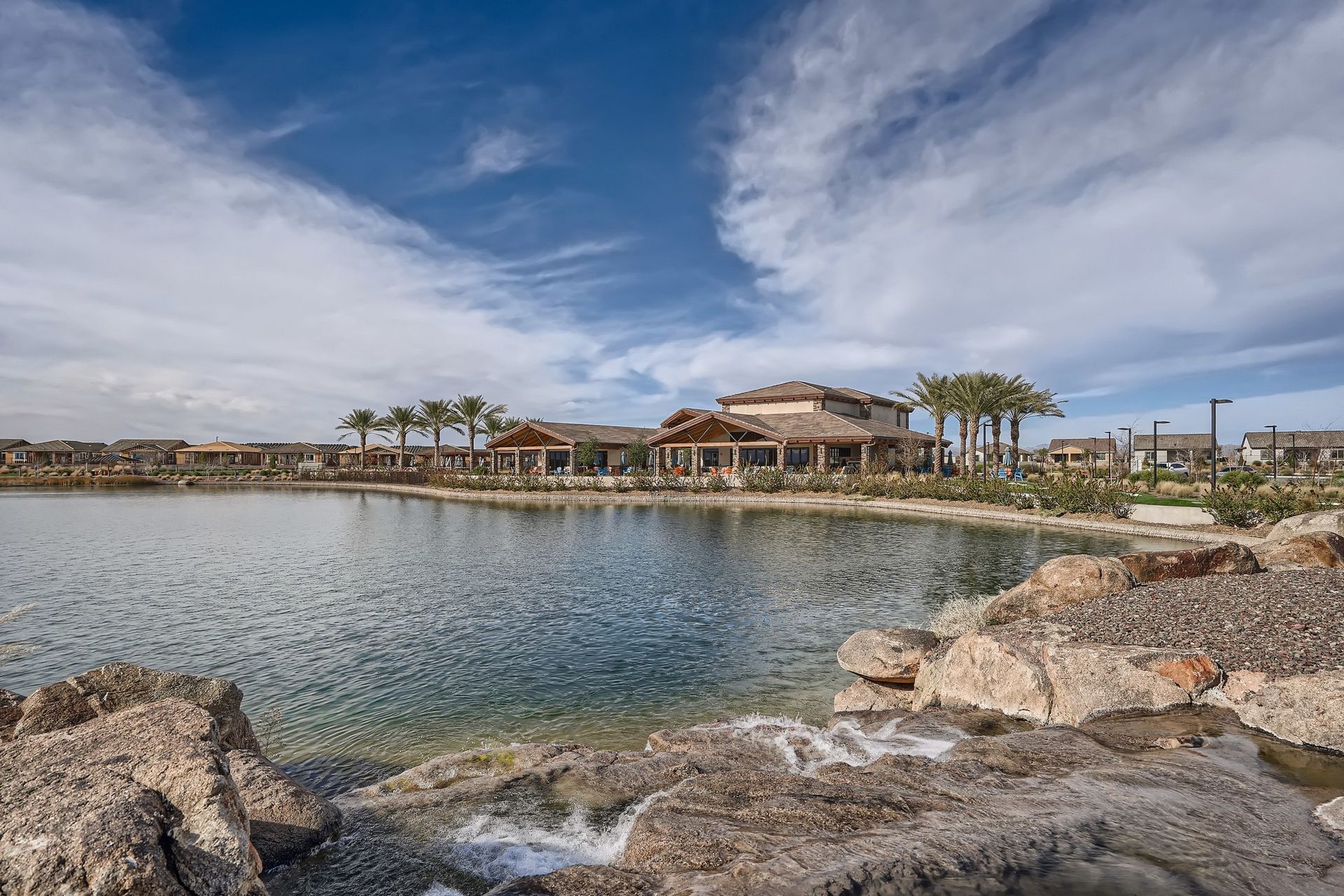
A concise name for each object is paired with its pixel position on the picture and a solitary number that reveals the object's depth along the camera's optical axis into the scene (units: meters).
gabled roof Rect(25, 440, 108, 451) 92.19
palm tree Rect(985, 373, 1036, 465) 44.72
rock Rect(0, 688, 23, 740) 5.19
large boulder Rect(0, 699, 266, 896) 2.54
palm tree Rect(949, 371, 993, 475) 44.66
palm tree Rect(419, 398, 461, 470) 68.44
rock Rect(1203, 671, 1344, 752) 5.65
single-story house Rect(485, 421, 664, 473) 53.59
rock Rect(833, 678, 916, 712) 8.19
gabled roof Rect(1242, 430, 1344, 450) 76.31
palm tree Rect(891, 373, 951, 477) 49.25
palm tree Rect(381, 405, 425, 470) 73.19
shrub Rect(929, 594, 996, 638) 10.75
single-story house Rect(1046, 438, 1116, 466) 80.39
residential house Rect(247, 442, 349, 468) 92.69
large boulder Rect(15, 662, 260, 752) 5.22
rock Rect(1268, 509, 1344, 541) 15.78
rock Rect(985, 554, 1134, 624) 10.31
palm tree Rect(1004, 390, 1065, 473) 49.53
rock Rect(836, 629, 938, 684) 8.78
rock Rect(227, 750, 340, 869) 4.54
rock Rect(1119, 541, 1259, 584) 11.16
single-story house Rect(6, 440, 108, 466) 91.31
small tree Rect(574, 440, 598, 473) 53.44
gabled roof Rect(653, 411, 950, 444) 45.66
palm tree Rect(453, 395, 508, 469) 65.50
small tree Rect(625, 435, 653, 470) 54.12
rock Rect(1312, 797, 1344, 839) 4.25
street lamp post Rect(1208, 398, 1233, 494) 27.47
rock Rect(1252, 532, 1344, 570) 11.75
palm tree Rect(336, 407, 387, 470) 77.44
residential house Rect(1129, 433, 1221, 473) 81.44
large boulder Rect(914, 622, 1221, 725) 6.80
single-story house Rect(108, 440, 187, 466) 94.50
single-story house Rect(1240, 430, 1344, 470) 75.38
